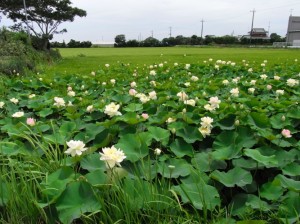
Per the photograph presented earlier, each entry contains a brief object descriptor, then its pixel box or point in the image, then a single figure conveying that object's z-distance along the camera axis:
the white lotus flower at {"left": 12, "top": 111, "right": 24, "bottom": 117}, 1.67
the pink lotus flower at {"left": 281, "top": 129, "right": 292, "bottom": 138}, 1.31
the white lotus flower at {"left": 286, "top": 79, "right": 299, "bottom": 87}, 2.39
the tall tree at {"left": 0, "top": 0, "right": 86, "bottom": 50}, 13.89
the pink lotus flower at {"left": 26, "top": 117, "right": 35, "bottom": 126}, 1.51
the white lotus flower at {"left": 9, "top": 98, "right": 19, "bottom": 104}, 2.12
